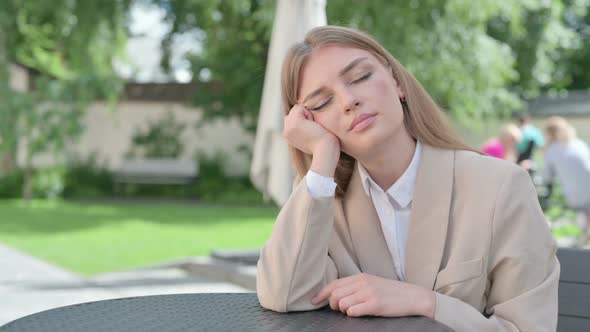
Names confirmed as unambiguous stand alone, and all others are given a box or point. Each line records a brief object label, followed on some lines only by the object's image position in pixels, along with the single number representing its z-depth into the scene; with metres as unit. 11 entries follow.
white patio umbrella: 6.09
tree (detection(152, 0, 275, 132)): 19.58
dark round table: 1.71
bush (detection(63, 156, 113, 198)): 19.27
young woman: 1.80
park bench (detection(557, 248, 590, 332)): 2.14
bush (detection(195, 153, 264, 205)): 18.62
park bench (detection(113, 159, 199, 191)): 19.95
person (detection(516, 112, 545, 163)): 11.27
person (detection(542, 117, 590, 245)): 8.53
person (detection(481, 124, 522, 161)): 10.36
